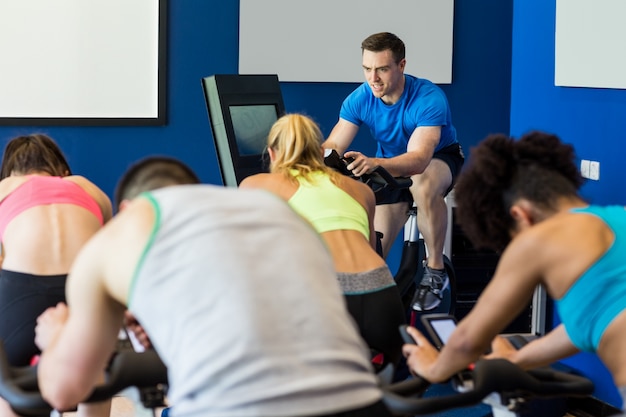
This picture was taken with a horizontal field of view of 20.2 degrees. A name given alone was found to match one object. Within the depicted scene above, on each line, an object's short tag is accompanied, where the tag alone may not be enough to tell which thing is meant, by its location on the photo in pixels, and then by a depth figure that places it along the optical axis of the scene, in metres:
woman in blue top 3.52
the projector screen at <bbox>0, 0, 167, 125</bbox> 8.88
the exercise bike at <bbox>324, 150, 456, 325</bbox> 8.12
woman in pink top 5.11
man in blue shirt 8.06
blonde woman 5.17
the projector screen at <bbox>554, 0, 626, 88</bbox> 6.98
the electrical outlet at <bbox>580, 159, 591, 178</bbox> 7.51
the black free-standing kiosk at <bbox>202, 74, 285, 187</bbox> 7.64
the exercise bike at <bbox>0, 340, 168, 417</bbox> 3.78
